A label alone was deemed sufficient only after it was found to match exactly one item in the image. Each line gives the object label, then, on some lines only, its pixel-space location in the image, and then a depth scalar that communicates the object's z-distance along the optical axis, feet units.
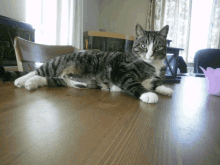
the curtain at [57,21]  6.93
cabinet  11.05
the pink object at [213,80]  2.35
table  0.74
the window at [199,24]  13.26
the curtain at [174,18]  13.32
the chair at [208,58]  8.11
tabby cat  2.83
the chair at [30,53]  3.59
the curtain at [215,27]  12.83
